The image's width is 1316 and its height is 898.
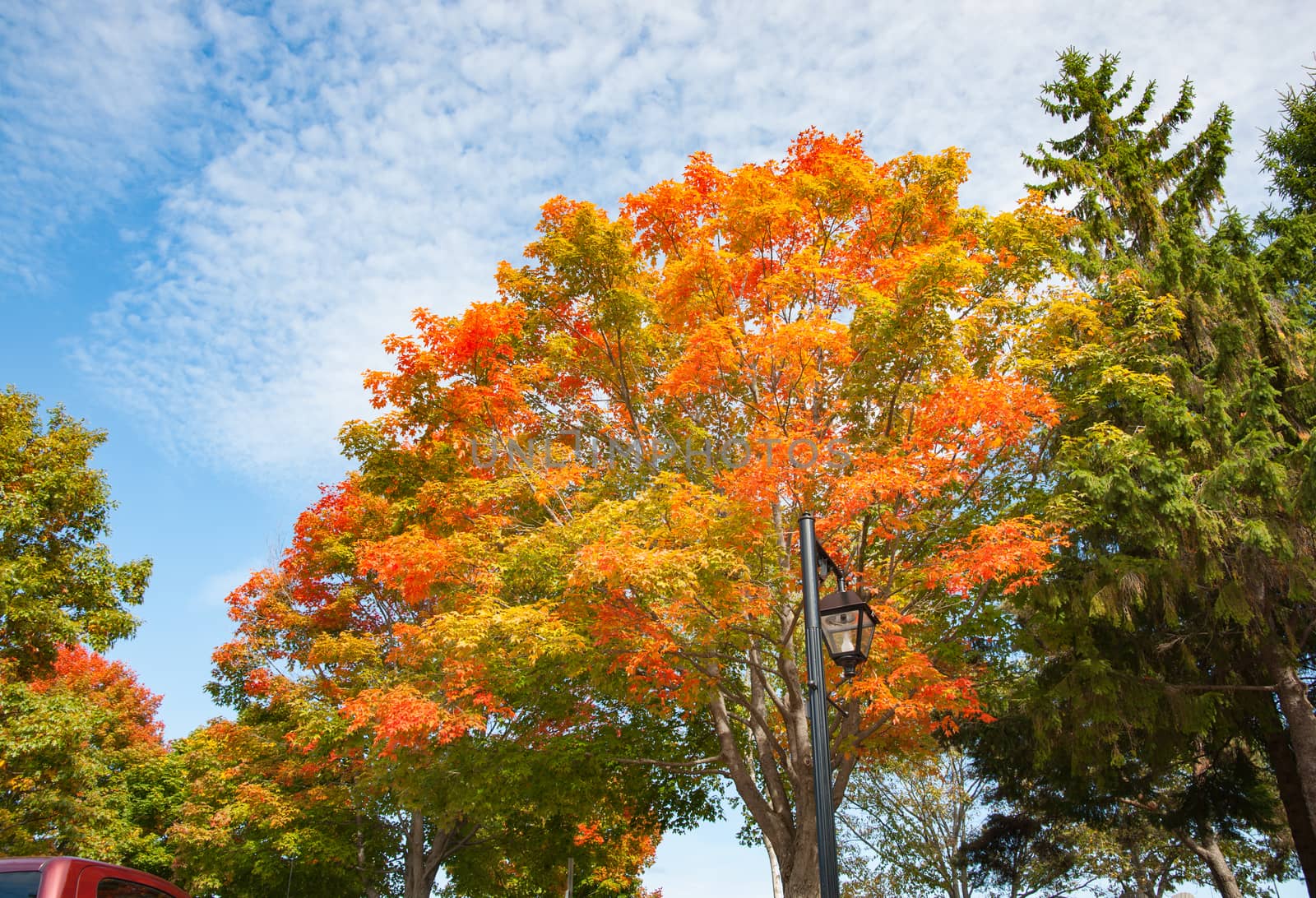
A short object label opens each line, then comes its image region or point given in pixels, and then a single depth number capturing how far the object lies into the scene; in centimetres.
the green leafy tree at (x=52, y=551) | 1505
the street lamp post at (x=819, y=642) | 560
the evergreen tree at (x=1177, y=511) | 1184
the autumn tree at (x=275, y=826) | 1947
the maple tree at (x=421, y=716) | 1293
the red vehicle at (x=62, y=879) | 414
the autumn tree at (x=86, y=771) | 1545
